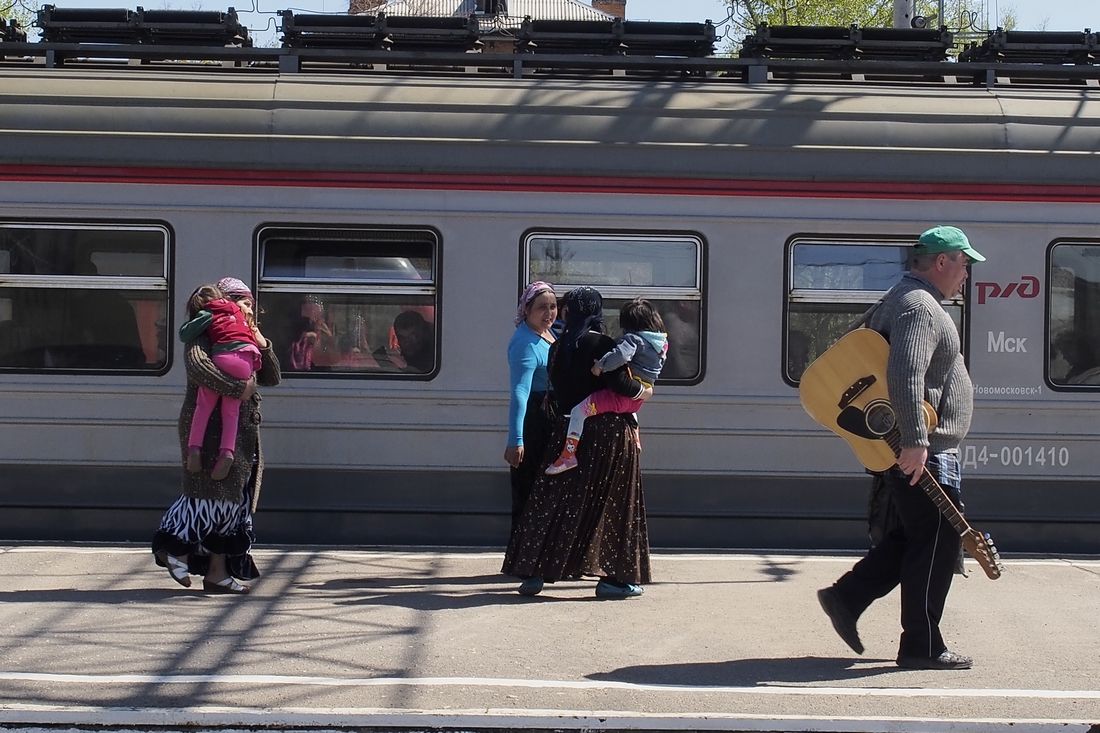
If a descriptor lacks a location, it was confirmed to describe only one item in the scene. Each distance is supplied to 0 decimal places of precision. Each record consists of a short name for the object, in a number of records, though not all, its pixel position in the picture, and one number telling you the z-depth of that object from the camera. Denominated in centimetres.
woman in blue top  750
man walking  573
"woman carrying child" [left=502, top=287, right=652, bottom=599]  738
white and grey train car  865
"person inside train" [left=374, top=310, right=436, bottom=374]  872
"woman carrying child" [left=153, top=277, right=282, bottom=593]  732
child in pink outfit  727
